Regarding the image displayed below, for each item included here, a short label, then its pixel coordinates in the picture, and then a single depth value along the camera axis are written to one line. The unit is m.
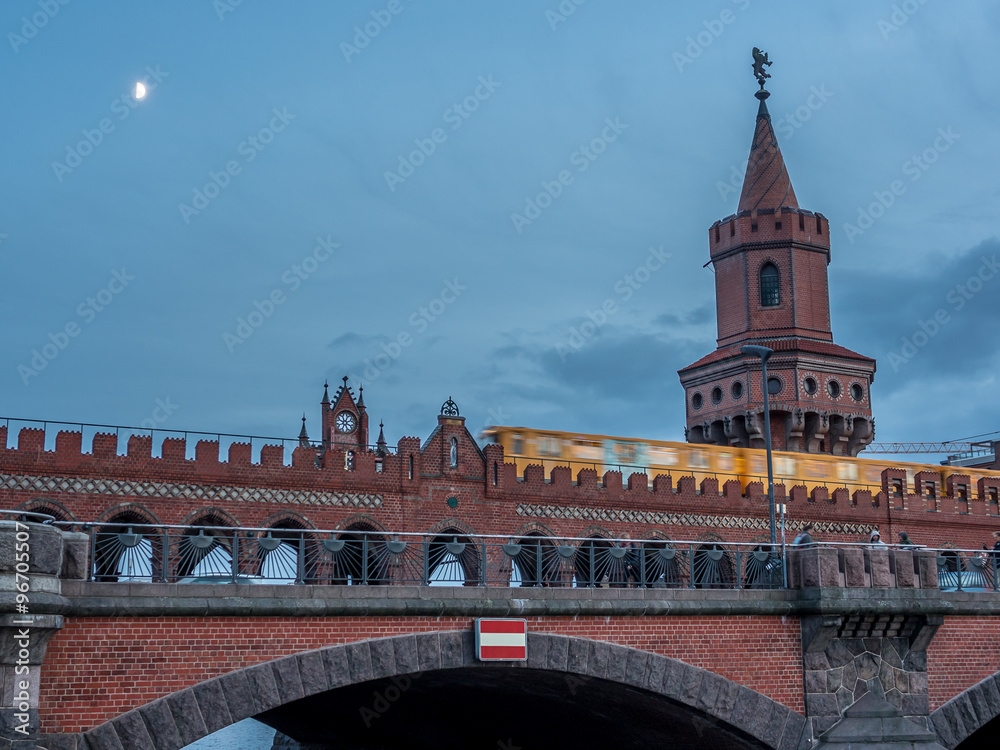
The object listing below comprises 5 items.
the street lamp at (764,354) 23.84
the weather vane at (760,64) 51.72
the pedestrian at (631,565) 18.16
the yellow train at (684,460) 36.18
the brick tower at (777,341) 45.75
